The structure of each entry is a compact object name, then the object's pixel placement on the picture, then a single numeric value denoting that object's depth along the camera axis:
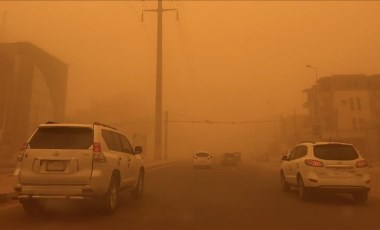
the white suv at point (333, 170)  11.38
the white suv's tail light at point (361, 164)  11.55
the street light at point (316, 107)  79.29
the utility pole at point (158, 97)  54.88
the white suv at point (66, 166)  8.38
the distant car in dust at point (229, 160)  46.94
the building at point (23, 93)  66.25
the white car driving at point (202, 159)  37.03
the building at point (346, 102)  73.06
